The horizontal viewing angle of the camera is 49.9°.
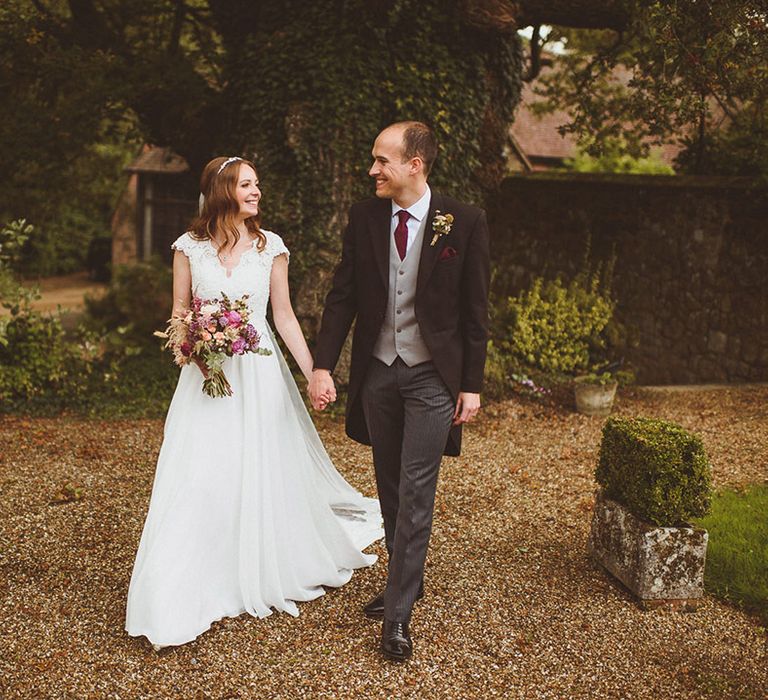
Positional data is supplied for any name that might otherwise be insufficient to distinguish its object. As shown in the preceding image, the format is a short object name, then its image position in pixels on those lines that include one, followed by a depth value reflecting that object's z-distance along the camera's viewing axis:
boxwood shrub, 4.22
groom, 3.58
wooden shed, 23.70
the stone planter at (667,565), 4.19
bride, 3.78
